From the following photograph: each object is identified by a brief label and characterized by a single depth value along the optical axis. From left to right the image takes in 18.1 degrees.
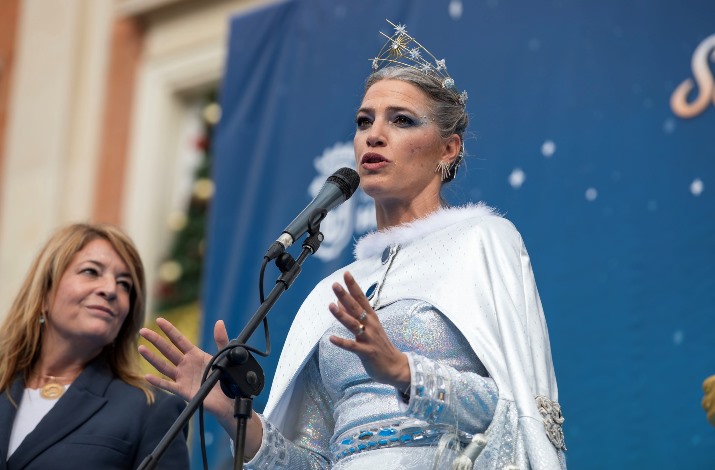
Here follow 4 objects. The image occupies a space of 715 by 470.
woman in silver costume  5.10
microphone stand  4.74
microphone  4.94
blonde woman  6.56
